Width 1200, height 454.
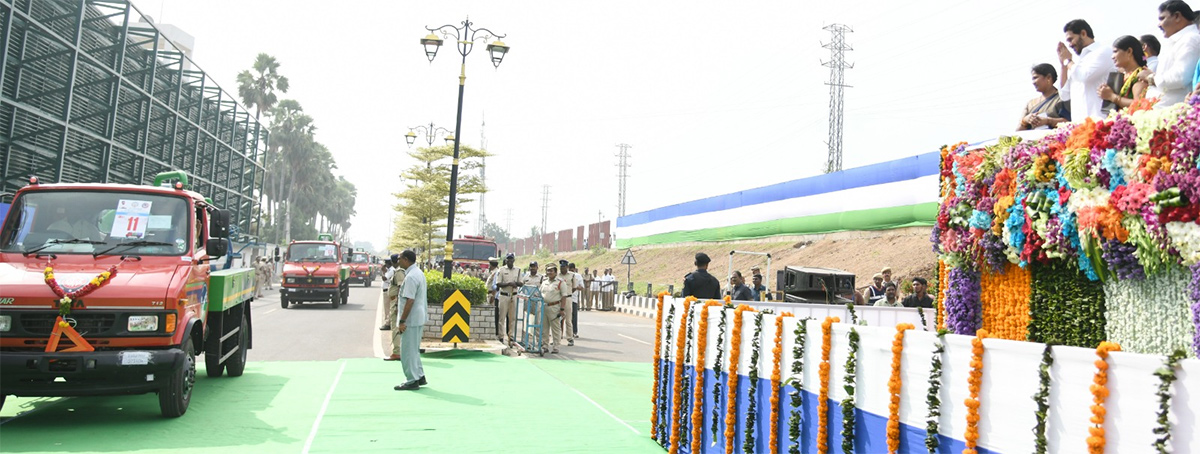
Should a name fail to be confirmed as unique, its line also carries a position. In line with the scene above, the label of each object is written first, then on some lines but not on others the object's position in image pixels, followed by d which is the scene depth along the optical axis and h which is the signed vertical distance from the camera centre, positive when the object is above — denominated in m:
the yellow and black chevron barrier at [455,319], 14.20 -0.76
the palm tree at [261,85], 66.38 +13.96
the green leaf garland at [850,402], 4.45 -0.59
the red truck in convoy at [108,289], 6.99 -0.26
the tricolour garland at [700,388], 6.32 -0.78
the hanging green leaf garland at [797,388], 4.95 -0.59
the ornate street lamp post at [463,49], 17.48 +4.63
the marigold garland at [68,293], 7.01 -0.29
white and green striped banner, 30.66 +3.57
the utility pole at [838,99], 43.44 +9.55
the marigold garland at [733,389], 5.73 -0.71
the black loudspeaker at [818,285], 21.08 +0.06
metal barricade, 14.59 -0.73
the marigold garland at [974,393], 3.59 -0.42
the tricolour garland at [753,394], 5.50 -0.71
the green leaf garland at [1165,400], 2.84 -0.33
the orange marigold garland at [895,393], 4.07 -0.49
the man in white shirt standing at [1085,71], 5.64 +1.51
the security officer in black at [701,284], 9.06 -0.01
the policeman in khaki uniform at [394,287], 15.50 -0.31
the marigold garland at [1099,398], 3.03 -0.35
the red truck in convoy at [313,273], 26.33 -0.20
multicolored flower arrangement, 3.95 +0.51
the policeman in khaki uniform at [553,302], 14.80 -0.44
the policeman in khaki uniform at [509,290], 15.75 -0.28
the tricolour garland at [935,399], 3.85 -0.48
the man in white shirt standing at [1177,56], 4.68 +1.36
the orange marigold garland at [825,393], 4.66 -0.58
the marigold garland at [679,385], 6.77 -0.82
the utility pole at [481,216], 83.75 +5.95
